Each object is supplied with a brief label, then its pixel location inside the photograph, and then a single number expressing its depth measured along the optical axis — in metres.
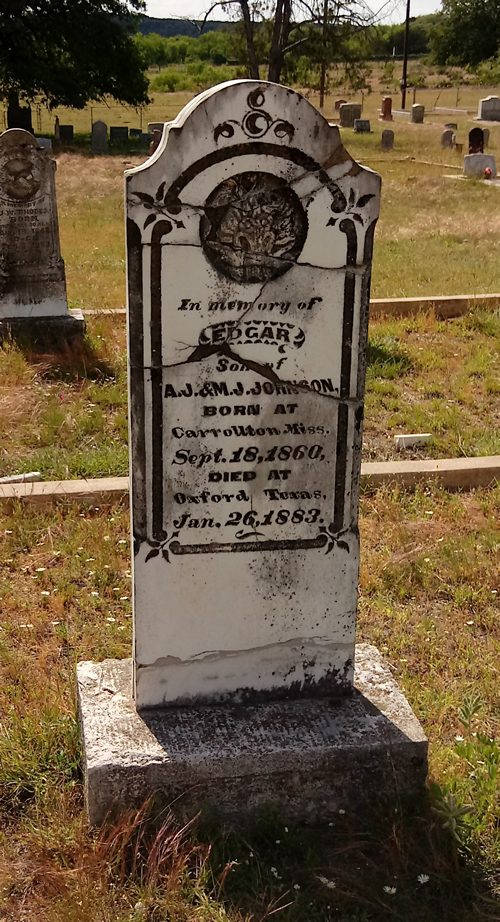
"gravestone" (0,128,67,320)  8.31
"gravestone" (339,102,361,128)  35.50
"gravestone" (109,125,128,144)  30.80
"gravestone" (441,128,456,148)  27.17
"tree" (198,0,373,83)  20.02
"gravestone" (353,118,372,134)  32.78
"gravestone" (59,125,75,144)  30.27
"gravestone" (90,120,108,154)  28.02
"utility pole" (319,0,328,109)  21.48
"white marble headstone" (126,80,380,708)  2.75
